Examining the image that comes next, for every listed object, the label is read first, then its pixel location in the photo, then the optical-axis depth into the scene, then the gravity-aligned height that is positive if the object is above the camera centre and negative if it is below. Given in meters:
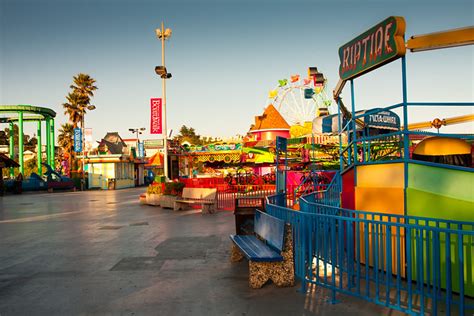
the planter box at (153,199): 20.50 -2.09
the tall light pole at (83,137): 45.88 +3.32
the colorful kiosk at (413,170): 5.62 -0.22
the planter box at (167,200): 18.95 -2.00
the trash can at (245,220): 8.62 -1.37
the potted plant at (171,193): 19.12 -1.66
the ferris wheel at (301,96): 54.07 +9.39
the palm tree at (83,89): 56.22 +10.98
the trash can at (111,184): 47.16 -2.77
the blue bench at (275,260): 5.96 -1.59
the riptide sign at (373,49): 6.02 +1.94
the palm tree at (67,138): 58.56 +4.05
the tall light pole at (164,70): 23.05 +5.47
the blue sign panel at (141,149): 57.23 +1.77
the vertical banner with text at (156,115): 25.61 +3.08
